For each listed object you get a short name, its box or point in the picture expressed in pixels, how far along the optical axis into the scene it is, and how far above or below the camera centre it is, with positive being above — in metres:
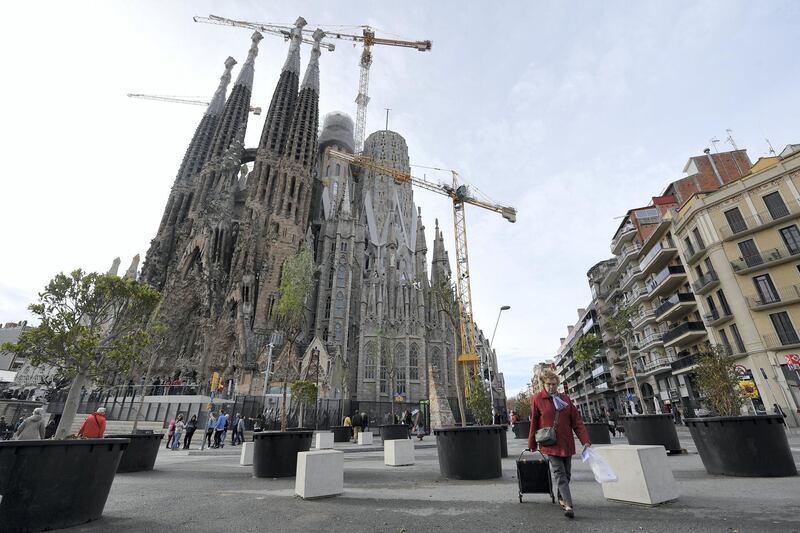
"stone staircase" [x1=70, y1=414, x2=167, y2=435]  23.19 +0.08
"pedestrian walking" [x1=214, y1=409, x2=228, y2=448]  17.70 +0.00
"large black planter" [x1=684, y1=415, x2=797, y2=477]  5.96 -0.32
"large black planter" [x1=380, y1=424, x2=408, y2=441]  14.65 -0.18
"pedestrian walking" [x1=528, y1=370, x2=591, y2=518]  4.37 +0.01
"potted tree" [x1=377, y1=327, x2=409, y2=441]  14.70 +6.11
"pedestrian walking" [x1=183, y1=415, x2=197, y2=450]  17.17 -0.19
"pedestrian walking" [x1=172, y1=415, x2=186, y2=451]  17.48 -0.35
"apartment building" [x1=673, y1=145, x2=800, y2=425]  20.88 +8.84
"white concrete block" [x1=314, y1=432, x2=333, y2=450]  14.52 -0.53
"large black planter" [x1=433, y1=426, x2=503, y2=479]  7.09 -0.47
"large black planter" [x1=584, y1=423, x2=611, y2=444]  13.50 -0.25
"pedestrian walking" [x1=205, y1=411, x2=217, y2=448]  17.81 +0.14
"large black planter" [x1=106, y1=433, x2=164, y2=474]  9.26 -0.62
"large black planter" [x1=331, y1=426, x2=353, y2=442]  20.45 -0.34
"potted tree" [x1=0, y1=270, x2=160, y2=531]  3.88 +1.84
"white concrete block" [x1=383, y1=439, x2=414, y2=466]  10.09 -0.67
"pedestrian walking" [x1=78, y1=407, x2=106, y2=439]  7.57 +0.03
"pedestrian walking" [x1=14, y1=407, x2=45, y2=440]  7.08 -0.01
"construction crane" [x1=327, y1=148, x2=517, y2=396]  46.72 +34.20
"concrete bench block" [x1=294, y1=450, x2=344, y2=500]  5.87 -0.73
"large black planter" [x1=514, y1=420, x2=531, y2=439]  19.05 -0.15
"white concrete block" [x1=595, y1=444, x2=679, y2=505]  4.71 -0.63
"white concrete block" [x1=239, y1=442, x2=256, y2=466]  10.84 -0.76
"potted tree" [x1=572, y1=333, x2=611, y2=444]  25.08 +5.00
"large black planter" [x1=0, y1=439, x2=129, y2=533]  3.82 -0.56
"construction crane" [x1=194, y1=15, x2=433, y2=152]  82.00 +80.09
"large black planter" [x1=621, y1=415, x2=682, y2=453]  9.77 -0.11
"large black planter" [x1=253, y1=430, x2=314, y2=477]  8.20 -0.52
